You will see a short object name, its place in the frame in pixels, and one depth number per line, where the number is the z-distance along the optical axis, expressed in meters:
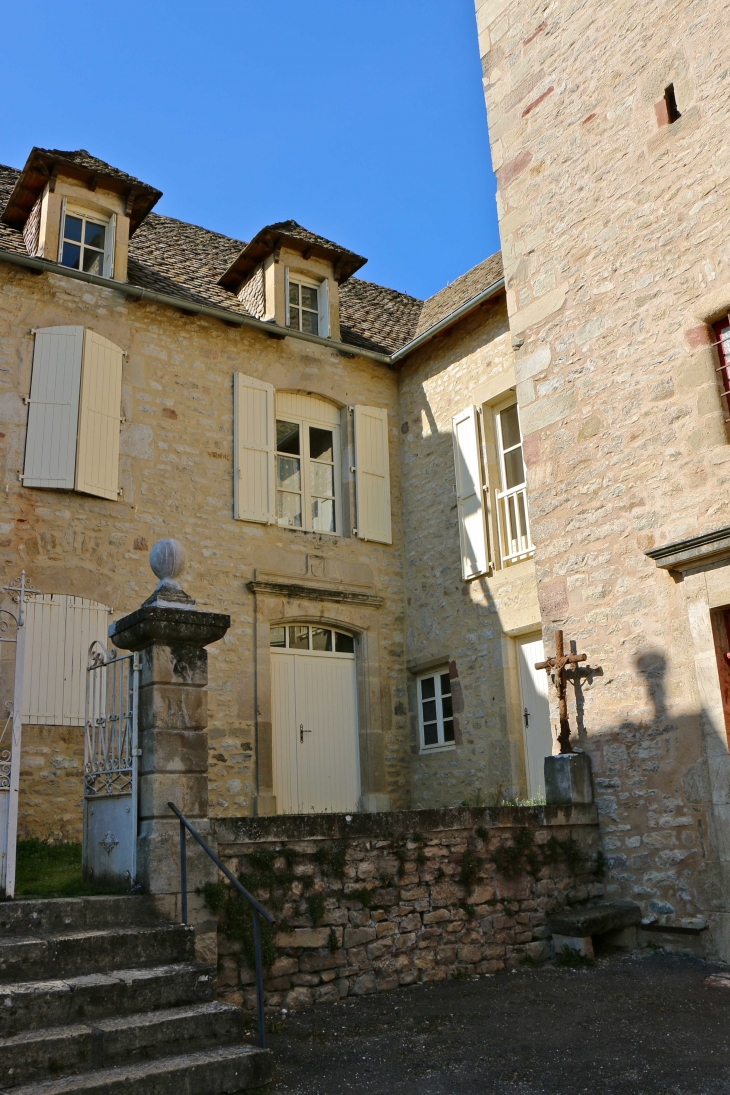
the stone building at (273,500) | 9.14
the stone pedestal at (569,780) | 7.07
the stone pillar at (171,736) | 4.89
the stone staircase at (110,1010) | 3.68
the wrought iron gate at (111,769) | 5.08
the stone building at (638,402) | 6.59
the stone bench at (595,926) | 6.38
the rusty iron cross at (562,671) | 7.37
